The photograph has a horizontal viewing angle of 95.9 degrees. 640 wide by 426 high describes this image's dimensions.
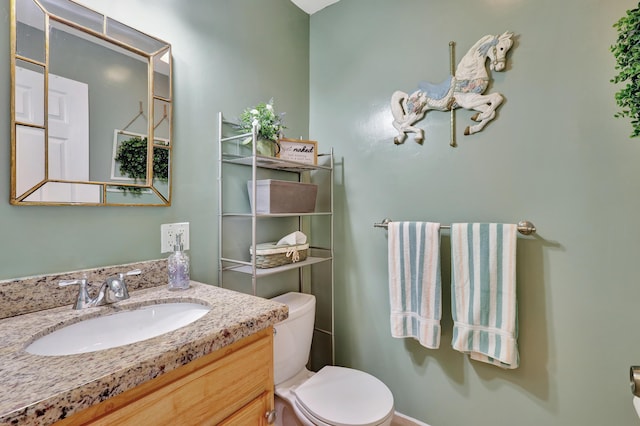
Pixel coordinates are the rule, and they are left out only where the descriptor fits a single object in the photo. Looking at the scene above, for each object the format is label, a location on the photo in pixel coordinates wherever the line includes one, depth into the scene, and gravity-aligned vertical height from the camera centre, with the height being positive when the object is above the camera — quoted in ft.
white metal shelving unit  4.27 +0.57
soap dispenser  3.52 -0.72
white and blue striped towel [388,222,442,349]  4.44 -1.10
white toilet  3.65 -2.55
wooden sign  4.92 +1.09
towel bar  3.91 -0.21
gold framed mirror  2.79 +1.15
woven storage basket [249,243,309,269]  4.42 -0.67
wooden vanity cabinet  1.78 -1.33
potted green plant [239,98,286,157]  4.42 +1.34
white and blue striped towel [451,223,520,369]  3.88 -1.13
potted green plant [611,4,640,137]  2.56 +1.40
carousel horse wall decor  4.12 +1.89
